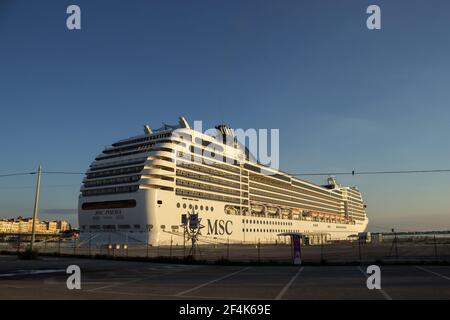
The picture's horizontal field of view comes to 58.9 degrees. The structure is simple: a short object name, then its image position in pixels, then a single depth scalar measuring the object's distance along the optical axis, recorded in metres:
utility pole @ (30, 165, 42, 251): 31.58
